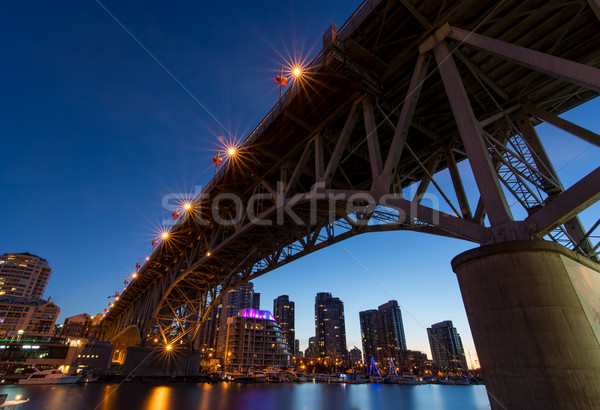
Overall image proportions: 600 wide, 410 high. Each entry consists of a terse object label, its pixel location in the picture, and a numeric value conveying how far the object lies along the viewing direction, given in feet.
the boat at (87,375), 139.54
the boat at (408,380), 336.53
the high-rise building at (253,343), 318.04
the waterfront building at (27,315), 344.08
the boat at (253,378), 189.70
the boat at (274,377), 222.11
